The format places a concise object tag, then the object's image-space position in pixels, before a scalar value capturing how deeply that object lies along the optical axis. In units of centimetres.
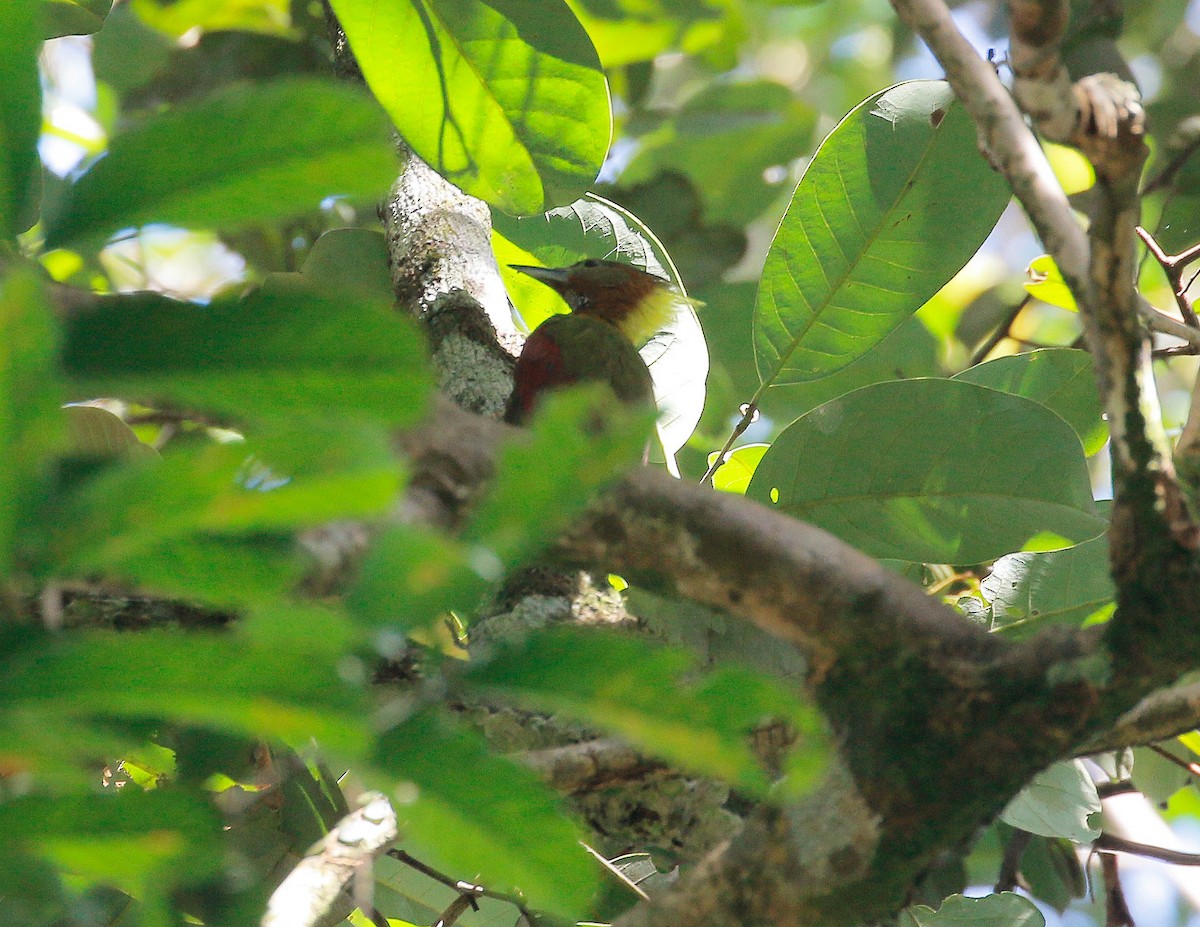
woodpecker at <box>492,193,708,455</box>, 840
